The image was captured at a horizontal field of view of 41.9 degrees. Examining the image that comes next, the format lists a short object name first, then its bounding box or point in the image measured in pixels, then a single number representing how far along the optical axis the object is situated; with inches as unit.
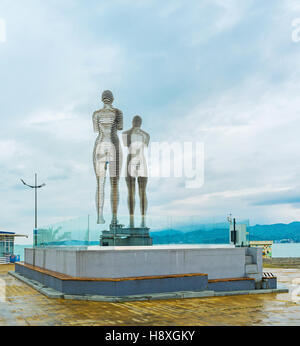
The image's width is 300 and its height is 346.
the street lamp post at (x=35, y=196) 1459.2
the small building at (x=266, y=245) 2608.3
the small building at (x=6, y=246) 1510.8
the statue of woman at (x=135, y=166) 707.4
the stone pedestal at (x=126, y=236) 636.7
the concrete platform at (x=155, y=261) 520.1
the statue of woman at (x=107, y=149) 683.4
